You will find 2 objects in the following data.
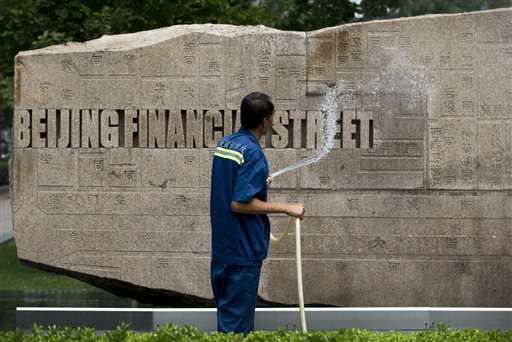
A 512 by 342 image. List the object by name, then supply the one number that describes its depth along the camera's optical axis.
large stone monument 13.31
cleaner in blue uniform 9.45
